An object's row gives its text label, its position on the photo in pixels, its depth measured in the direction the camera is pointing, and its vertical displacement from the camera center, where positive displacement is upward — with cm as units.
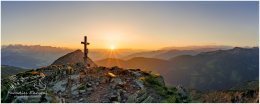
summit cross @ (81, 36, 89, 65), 1302 +13
